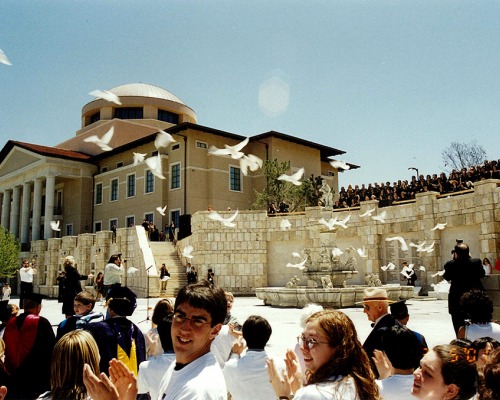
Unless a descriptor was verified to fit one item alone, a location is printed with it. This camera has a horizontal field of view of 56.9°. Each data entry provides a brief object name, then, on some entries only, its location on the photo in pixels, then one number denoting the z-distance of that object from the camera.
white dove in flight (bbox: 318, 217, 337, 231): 19.44
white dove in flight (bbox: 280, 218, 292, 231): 31.24
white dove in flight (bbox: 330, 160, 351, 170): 14.07
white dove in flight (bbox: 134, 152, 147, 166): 10.74
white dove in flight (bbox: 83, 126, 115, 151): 9.99
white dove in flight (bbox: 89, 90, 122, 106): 8.18
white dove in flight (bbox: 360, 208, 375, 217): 27.57
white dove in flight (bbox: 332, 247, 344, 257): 20.67
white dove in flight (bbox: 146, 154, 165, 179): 11.56
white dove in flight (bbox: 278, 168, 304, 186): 12.34
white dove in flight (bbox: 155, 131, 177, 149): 11.29
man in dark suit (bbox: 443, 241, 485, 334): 7.10
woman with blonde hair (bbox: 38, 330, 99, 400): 2.79
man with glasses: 2.23
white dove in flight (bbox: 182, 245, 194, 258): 31.41
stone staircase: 28.96
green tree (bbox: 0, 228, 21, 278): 41.87
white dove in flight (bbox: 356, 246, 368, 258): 28.36
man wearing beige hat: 4.27
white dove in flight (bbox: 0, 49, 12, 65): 5.20
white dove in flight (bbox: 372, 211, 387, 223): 27.19
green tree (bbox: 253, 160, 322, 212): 38.41
